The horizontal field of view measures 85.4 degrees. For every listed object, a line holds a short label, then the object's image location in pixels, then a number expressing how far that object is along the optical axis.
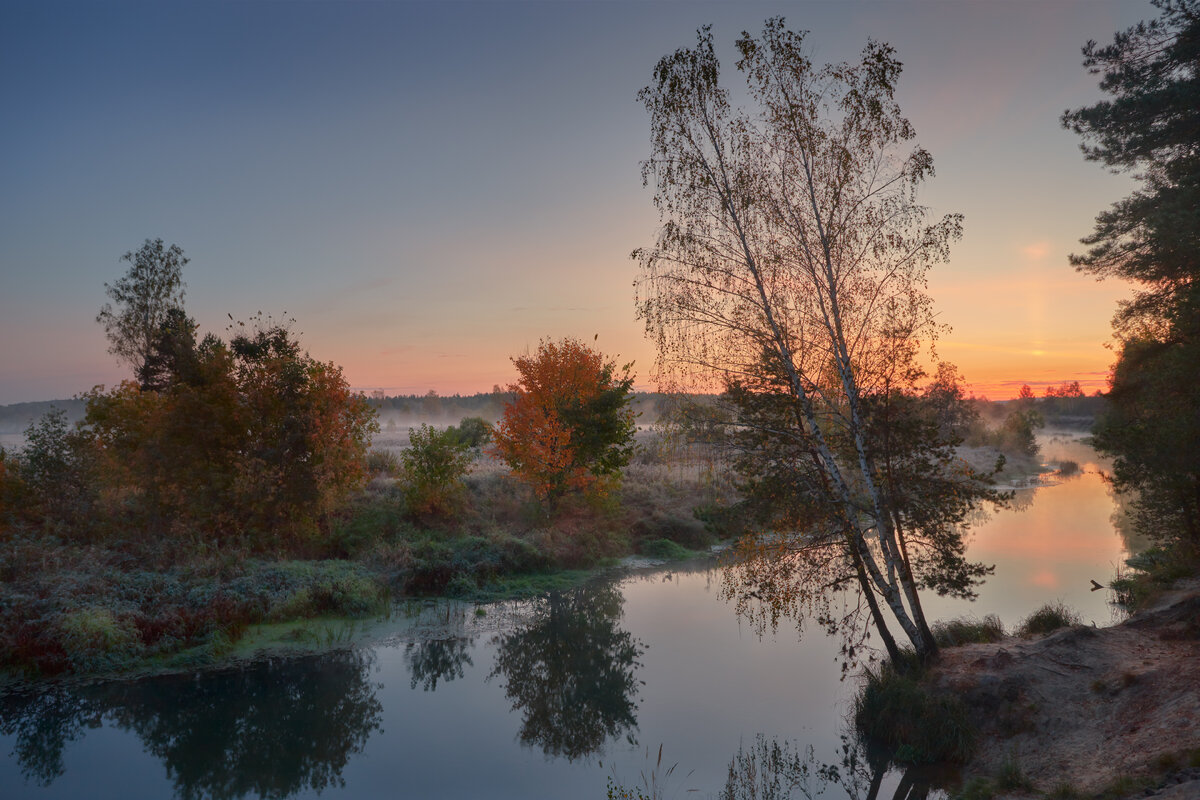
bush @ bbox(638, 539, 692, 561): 29.48
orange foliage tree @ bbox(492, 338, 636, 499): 28.86
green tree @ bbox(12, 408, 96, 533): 23.22
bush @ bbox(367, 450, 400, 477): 36.29
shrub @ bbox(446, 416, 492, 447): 50.72
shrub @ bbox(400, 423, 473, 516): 27.77
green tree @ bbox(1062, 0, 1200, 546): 13.78
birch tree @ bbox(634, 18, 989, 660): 12.77
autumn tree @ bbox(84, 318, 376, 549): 23.56
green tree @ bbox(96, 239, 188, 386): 34.47
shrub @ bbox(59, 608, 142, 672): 15.26
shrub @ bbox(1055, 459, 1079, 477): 52.12
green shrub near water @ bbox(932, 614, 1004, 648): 15.13
